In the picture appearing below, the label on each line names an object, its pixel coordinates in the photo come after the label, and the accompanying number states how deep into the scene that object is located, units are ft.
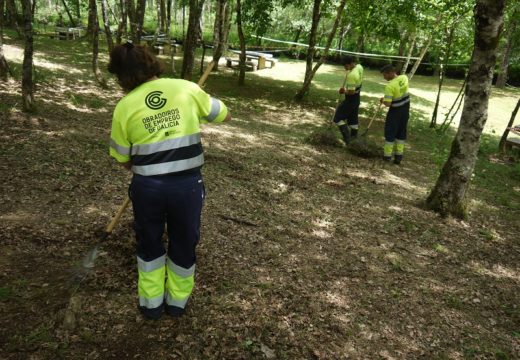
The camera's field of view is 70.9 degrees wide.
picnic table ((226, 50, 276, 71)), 66.85
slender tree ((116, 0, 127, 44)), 47.12
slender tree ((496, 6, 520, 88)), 71.78
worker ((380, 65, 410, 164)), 26.73
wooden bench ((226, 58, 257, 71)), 65.51
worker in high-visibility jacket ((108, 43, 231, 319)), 8.85
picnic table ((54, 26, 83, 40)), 69.87
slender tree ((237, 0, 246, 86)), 45.39
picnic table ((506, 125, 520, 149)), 35.85
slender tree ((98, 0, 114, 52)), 36.04
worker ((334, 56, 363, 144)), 30.12
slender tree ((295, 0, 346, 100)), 40.73
